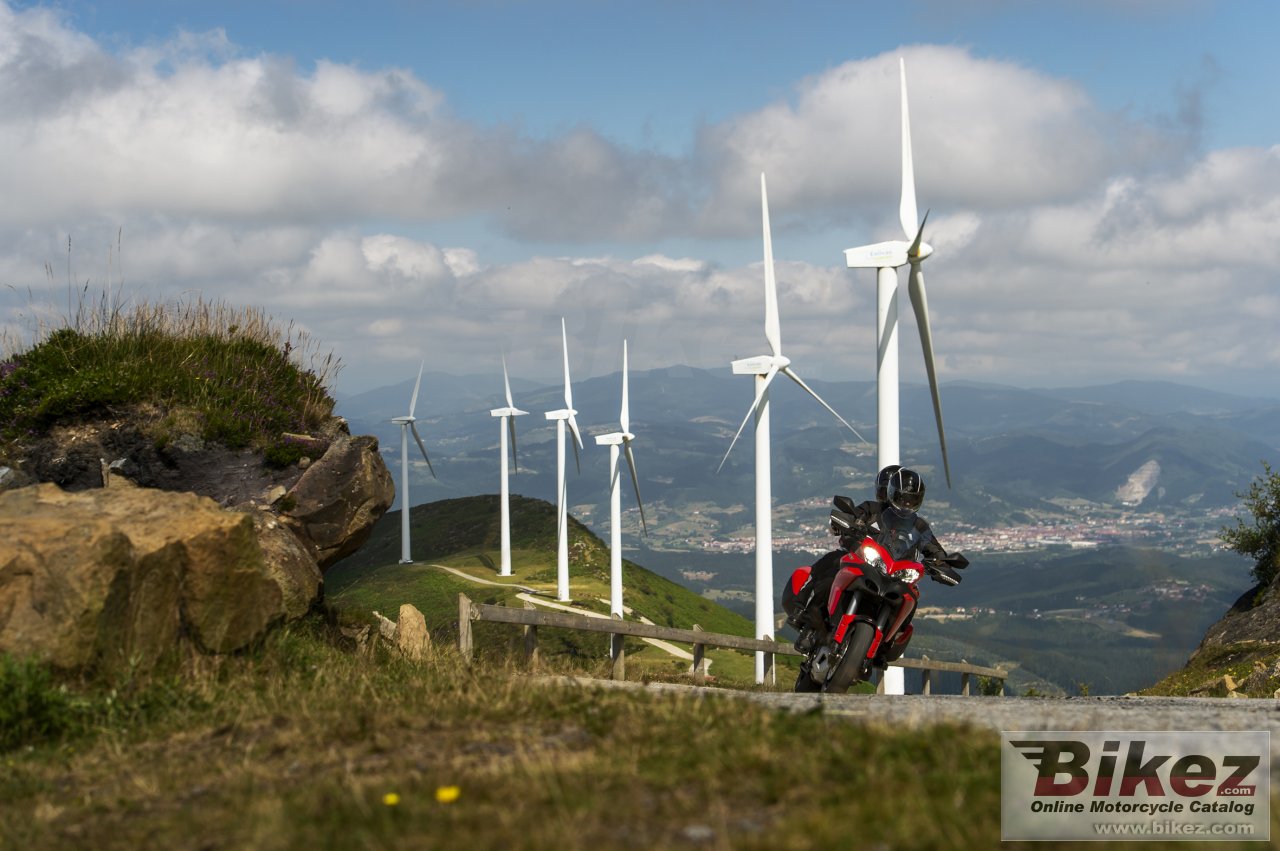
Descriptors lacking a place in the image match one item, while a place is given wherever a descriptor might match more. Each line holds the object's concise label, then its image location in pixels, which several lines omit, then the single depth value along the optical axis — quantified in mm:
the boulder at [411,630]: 16797
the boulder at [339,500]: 17984
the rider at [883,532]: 13383
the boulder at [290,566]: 14367
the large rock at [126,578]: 9461
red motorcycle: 12844
